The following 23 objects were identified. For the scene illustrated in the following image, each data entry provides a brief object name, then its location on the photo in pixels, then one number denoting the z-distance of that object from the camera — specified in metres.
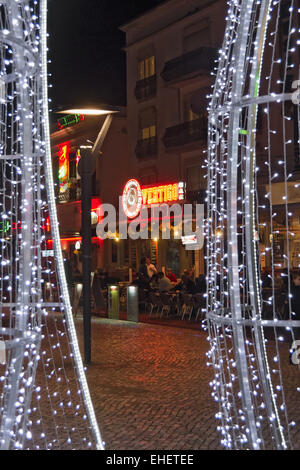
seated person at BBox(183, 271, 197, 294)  15.94
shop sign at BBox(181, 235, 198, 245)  22.38
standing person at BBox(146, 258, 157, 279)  19.95
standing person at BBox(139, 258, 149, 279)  19.53
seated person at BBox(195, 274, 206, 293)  15.83
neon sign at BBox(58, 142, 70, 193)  33.84
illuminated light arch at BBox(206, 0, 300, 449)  4.34
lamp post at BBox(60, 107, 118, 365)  9.91
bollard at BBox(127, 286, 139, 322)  16.08
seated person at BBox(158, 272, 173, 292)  17.30
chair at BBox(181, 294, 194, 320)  15.58
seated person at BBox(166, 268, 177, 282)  20.12
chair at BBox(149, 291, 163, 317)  16.81
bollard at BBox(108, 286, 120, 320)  17.09
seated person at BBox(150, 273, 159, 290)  18.87
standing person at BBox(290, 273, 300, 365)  10.48
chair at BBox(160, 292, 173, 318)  16.42
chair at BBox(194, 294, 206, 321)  15.05
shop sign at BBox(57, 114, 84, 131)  33.13
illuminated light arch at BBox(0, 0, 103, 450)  4.45
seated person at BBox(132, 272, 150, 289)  18.53
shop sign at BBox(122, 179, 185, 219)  23.98
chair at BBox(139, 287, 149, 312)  18.34
